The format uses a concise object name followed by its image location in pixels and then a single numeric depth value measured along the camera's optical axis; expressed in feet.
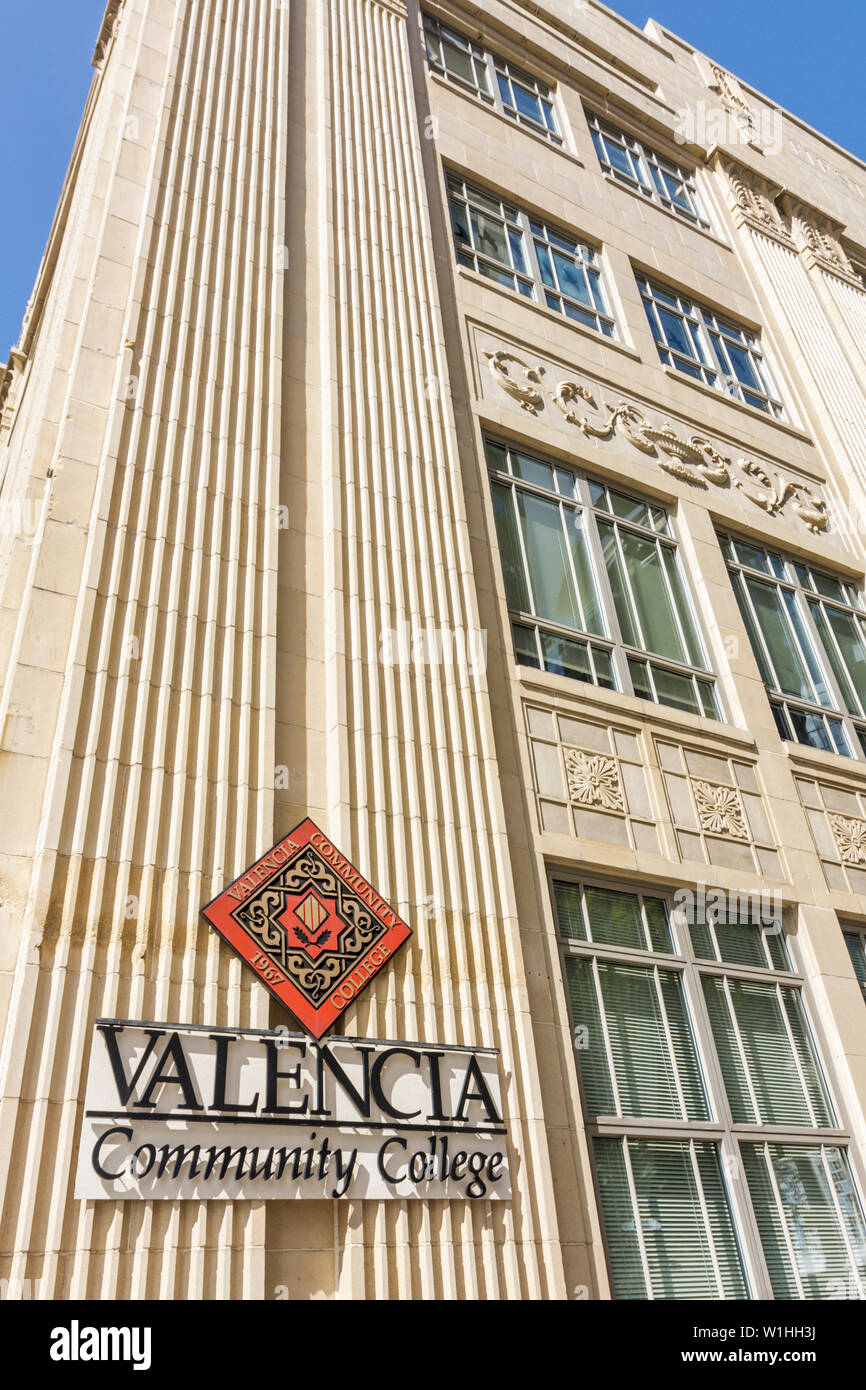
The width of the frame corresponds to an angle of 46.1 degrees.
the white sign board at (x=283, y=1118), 16.48
